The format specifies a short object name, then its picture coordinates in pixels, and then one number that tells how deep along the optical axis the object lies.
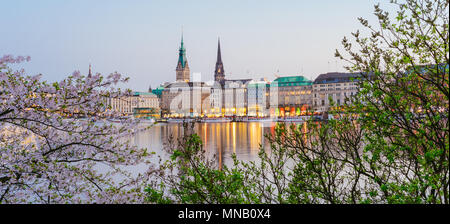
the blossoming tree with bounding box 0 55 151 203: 5.97
